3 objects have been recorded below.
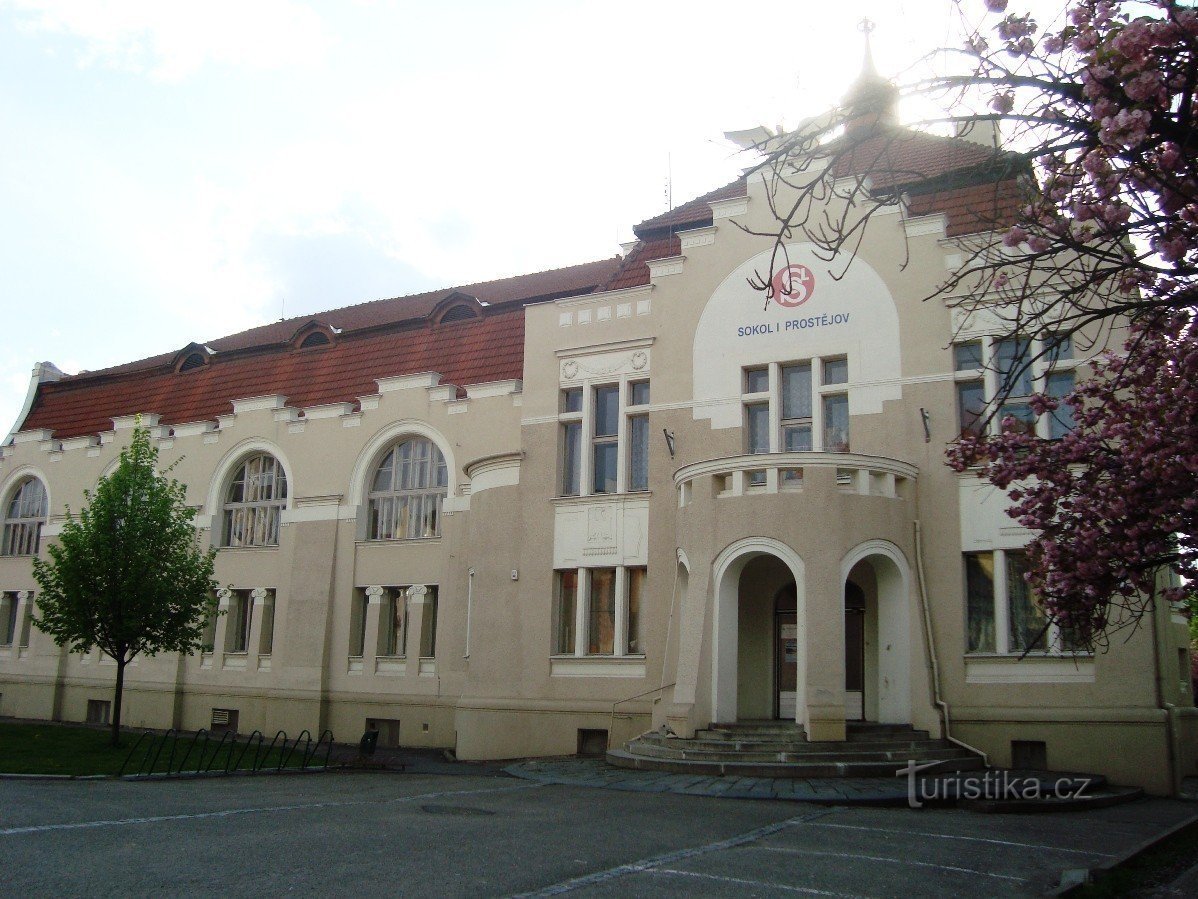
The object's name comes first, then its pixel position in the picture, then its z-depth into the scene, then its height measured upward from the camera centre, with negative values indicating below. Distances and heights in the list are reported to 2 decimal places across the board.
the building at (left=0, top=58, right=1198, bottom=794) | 17.92 +2.50
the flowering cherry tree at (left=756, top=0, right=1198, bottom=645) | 6.93 +2.95
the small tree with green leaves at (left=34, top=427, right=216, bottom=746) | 23.28 +1.51
